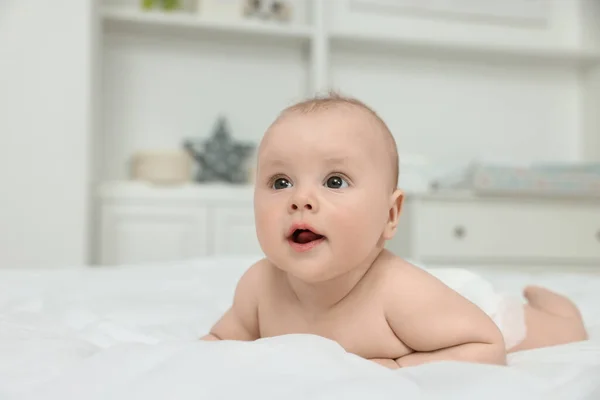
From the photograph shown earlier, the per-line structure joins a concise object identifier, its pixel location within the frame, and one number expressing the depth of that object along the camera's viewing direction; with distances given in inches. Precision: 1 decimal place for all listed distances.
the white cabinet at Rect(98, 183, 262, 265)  87.1
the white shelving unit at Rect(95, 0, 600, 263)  90.1
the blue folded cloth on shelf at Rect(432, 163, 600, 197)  88.4
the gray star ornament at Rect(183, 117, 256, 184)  96.7
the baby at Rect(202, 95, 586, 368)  23.0
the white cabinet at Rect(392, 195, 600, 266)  88.2
